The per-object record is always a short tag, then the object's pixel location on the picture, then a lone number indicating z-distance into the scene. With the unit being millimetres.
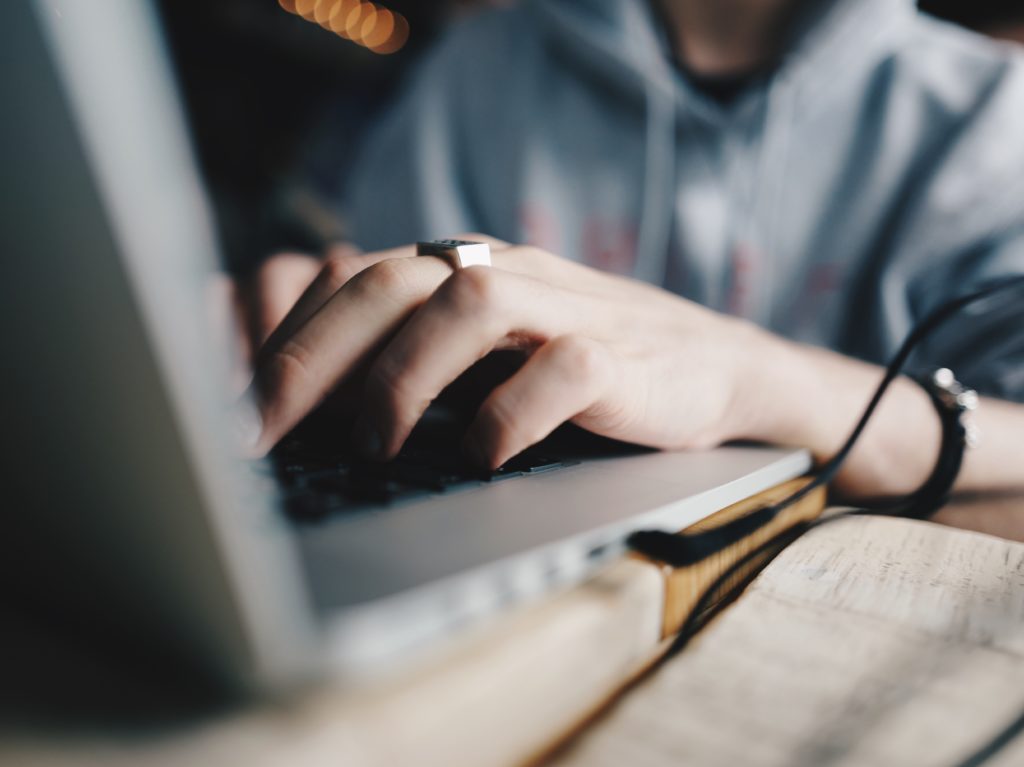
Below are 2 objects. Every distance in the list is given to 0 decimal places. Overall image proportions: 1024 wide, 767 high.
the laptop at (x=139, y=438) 104
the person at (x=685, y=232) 298
